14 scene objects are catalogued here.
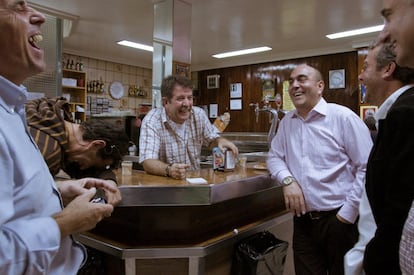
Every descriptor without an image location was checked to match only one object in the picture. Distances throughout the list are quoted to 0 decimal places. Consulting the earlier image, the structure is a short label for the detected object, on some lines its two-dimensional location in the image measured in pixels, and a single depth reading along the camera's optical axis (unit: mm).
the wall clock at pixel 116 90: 7849
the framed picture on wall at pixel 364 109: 6076
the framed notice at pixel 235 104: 8081
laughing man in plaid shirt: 2133
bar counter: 1556
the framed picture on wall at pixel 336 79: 6691
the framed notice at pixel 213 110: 8484
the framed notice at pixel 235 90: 8094
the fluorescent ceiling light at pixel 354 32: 5320
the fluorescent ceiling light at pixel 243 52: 6793
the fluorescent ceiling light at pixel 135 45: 6361
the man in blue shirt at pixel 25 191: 707
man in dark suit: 752
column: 4152
